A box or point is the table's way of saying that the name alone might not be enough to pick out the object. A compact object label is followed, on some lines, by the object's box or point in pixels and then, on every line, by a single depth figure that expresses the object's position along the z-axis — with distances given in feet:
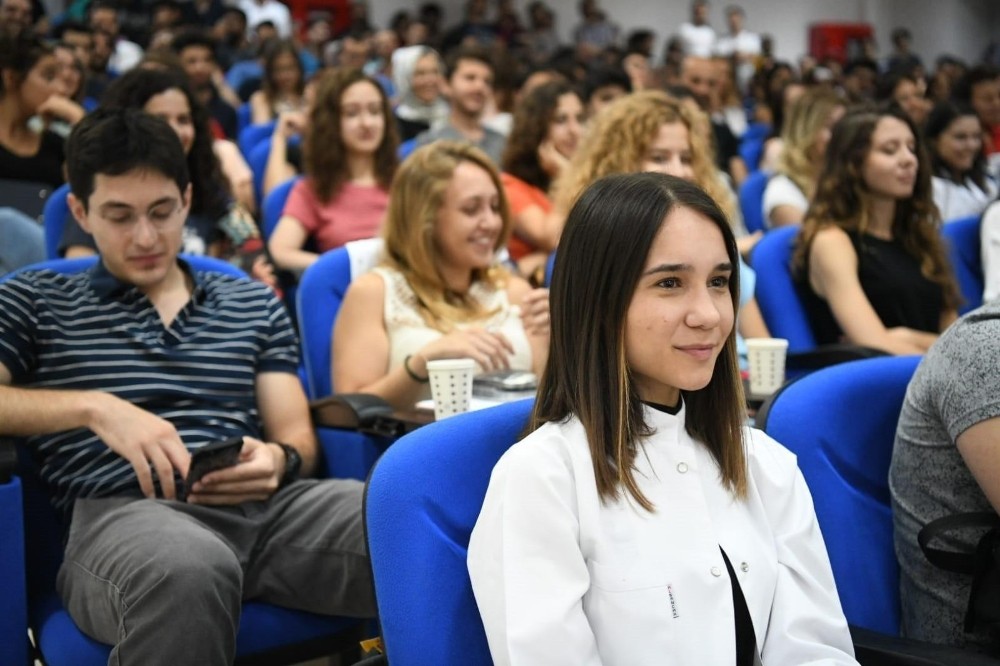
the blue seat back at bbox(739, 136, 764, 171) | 22.33
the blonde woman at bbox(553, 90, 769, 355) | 9.56
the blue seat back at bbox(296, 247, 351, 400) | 8.58
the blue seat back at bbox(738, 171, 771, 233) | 15.80
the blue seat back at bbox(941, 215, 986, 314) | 11.18
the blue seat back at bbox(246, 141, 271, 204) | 16.43
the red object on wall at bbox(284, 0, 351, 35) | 39.04
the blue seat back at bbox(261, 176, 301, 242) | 12.98
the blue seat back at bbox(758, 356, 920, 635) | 5.15
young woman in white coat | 3.97
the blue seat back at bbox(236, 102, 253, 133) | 21.44
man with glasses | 5.31
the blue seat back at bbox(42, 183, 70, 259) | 9.47
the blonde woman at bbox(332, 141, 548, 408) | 8.02
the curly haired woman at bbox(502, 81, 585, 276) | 12.82
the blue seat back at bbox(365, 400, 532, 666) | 4.17
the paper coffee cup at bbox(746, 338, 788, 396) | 7.30
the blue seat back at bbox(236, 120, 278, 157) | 18.40
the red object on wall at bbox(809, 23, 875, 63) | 47.96
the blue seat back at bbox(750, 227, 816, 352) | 9.45
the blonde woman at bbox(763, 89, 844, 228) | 13.96
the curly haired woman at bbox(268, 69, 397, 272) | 12.25
